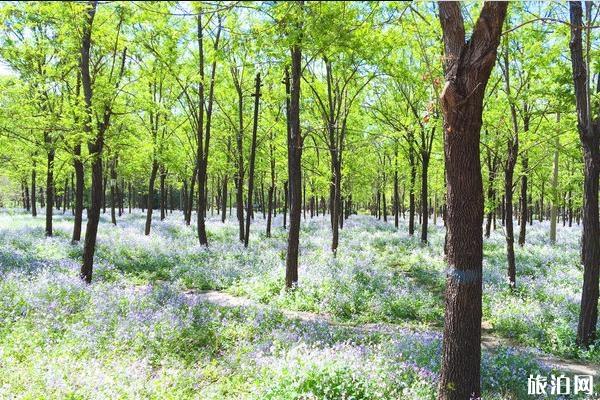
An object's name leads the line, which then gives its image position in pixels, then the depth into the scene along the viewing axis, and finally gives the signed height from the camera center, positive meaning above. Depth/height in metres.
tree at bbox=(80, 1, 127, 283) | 11.34 +2.13
